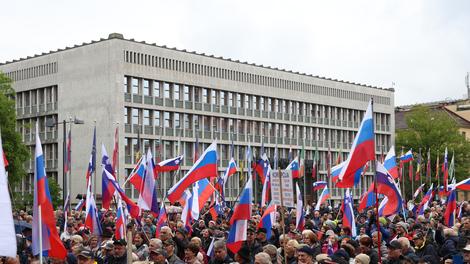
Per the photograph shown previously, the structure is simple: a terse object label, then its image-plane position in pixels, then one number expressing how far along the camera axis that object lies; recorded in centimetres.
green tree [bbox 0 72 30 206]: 5791
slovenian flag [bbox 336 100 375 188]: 1290
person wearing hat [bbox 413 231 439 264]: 1343
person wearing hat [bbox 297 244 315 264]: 1084
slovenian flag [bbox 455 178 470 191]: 2716
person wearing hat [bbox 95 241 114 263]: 1277
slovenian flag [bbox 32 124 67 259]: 962
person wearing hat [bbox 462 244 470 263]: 1124
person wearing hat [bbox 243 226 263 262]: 1352
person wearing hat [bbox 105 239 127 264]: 1227
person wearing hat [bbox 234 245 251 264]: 1254
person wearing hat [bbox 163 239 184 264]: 1213
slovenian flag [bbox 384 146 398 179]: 2520
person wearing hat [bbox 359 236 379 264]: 1286
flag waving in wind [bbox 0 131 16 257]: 658
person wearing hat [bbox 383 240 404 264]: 1178
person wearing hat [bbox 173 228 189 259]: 1512
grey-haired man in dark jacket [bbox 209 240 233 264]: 1229
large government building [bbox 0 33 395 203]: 6694
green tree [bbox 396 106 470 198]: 9075
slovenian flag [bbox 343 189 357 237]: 1845
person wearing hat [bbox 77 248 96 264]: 1054
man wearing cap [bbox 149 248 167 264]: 1130
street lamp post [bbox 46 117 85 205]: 4249
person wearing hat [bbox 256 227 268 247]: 1474
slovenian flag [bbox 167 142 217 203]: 1838
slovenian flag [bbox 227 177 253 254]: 1366
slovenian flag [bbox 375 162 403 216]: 1503
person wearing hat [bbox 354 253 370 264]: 1080
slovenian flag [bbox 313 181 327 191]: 3397
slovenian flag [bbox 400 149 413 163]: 4138
